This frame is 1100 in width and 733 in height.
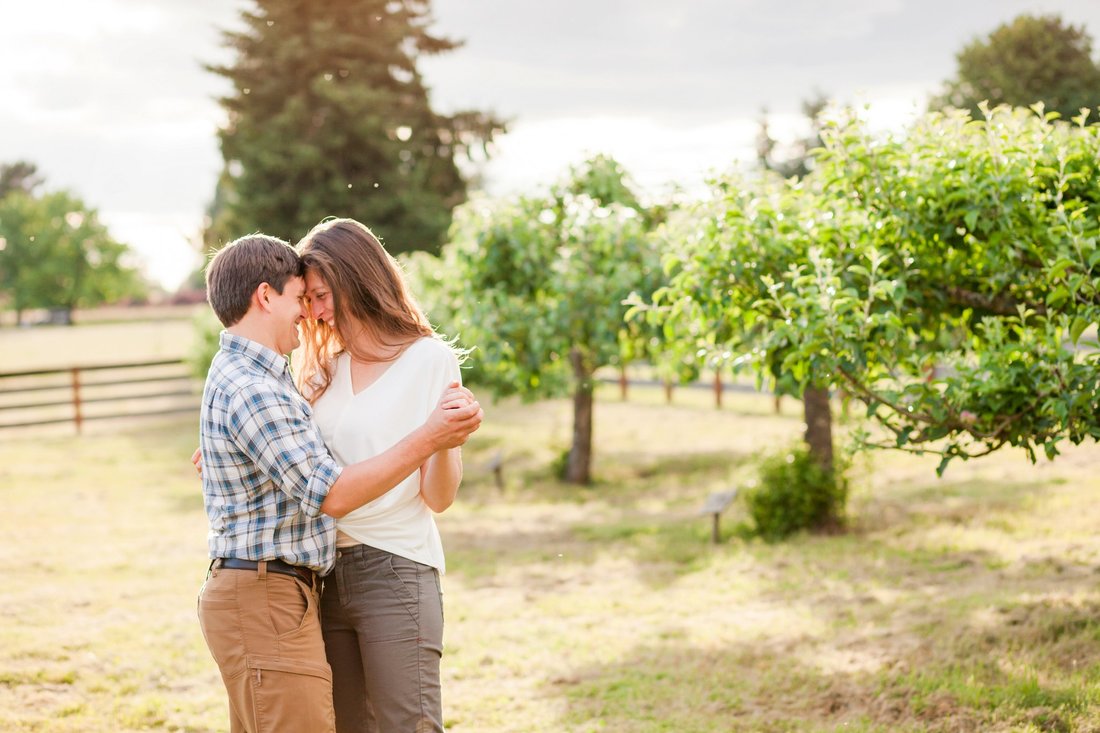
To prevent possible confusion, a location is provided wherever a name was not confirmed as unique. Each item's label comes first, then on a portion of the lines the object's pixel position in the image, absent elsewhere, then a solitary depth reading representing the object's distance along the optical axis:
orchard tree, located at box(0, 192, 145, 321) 57.84
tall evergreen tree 24.27
